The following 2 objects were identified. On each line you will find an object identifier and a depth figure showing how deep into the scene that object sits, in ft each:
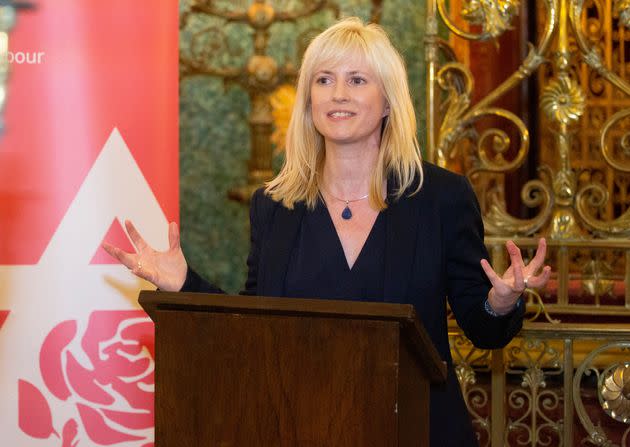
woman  15.84
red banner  21.84
